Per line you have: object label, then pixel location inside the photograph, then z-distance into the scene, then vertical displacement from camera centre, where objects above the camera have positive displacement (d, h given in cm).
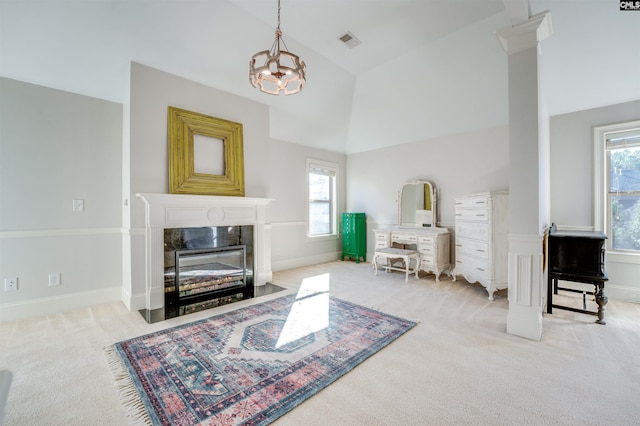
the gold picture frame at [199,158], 342 +78
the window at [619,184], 349 +36
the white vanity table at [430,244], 452 -54
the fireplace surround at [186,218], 318 -6
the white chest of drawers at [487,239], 368 -37
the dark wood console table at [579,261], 280 -52
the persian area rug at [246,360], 165 -114
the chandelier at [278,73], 229 +124
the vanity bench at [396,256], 457 -72
